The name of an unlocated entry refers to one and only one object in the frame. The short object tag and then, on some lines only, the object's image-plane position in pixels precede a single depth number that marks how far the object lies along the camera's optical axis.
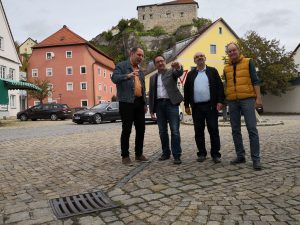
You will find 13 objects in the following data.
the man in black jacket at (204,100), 4.27
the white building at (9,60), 25.62
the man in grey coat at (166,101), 4.31
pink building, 37.10
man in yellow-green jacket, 3.99
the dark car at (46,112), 22.11
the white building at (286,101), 23.40
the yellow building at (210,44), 30.55
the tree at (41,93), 31.38
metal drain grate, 2.66
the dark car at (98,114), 15.62
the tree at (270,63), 22.21
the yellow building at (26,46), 76.07
